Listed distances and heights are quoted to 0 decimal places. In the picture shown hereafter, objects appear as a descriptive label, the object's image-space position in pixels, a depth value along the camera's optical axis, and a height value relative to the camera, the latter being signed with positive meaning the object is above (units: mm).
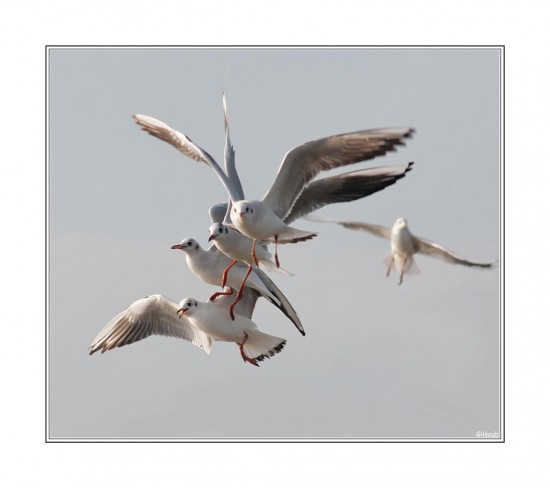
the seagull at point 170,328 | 19844 -556
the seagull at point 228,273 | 19344 -148
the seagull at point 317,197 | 18547 +369
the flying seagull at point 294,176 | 17594 +490
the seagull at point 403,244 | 23812 +67
